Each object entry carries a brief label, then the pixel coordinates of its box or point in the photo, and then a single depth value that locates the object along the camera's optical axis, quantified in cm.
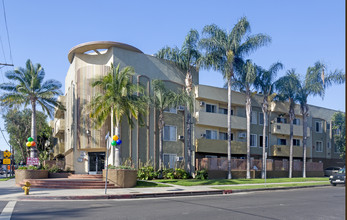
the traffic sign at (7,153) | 3706
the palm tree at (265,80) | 3706
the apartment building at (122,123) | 3112
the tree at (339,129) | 4869
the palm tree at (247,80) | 3403
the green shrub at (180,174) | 3086
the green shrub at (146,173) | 2912
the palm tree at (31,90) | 3259
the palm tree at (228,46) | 3312
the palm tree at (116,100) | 2588
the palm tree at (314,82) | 3876
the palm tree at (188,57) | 3266
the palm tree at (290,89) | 3800
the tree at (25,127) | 5209
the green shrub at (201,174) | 3158
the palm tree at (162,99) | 2964
